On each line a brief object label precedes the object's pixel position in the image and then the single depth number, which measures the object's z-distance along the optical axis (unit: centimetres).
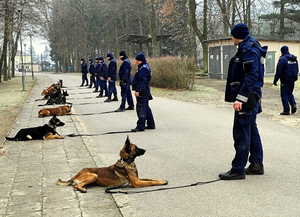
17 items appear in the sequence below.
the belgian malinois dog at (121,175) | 535
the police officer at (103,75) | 1948
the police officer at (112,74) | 1659
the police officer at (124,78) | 1395
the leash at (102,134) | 950
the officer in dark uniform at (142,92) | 996
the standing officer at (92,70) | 2573
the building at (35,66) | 14925
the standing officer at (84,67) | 2791
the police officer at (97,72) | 2182
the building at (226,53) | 3198
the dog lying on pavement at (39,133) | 907
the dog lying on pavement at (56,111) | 1309
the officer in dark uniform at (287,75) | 1229
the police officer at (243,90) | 537
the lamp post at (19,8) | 2373
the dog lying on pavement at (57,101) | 1712
